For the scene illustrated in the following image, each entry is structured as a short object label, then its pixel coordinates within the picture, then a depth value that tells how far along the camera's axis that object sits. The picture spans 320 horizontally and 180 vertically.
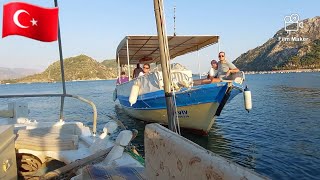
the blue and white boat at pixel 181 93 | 9.62
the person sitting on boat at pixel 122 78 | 16.58
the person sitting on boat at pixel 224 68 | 10.24
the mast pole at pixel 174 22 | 11.63
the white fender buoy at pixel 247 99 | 8.75
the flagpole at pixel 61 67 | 5.30
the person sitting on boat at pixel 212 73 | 10.56
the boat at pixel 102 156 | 1.68
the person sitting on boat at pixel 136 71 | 14.20
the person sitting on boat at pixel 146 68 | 12.42
